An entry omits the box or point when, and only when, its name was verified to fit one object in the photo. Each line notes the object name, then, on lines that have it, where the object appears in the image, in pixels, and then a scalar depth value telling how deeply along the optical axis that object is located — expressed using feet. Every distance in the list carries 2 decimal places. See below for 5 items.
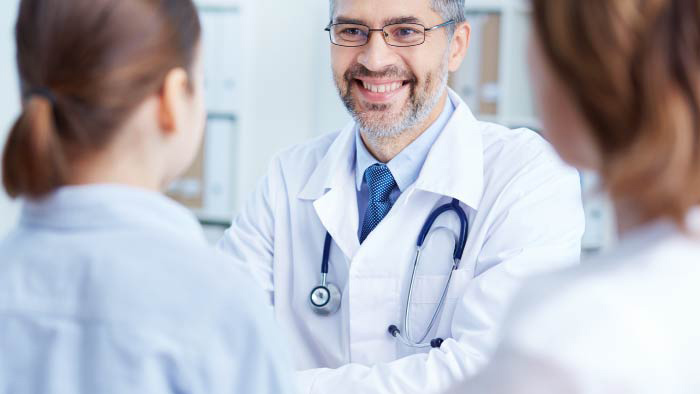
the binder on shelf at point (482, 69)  9.66
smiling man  4.63
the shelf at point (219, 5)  10.33
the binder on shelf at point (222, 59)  10.46
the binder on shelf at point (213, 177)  10.69
